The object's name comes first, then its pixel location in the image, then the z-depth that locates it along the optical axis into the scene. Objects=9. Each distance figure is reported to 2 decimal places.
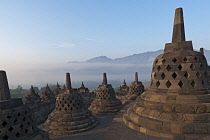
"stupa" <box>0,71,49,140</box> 5.86
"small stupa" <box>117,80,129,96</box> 36.64
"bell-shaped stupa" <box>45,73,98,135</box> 15.07
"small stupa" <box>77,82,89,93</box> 38.62
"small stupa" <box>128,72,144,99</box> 27.23
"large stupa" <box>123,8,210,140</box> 6.20
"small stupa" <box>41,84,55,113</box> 30.02
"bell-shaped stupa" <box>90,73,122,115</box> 21.42
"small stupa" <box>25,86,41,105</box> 28.08
